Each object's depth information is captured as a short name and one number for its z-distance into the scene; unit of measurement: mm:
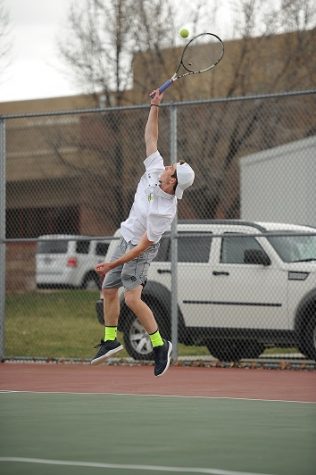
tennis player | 10648
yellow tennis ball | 11822
